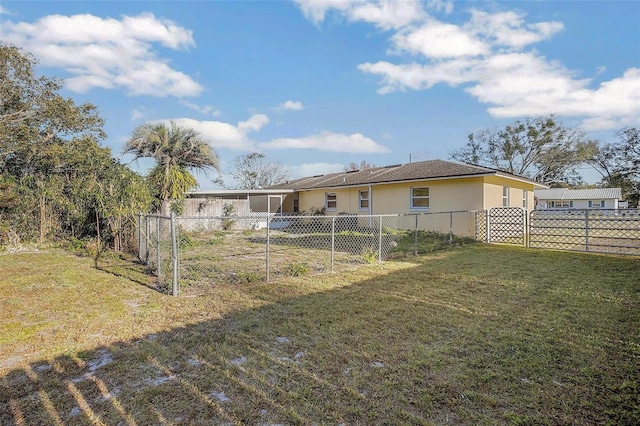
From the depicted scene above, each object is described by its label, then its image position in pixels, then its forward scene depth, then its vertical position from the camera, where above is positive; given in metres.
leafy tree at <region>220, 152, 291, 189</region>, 36.62 +4.55
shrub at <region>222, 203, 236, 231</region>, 17.77 -0.04
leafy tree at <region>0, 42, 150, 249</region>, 9.82 +1.68
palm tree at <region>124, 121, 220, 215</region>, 14.95 +2.98
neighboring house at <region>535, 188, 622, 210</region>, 33.88 +1.14
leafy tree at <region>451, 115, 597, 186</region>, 30.66 +6.02
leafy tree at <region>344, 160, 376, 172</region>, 39.04 +5.57
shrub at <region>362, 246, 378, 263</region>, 8.34 -1.21
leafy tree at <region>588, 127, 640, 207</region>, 37.47 +5.52
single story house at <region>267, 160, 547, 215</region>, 13.22 +0.97
